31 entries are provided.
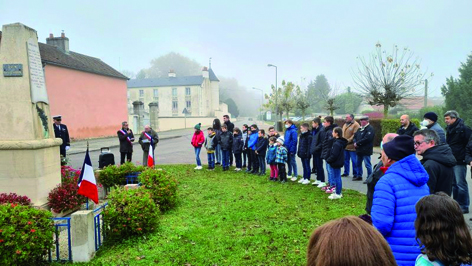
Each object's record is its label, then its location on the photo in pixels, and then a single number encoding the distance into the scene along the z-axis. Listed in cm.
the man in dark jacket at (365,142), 973
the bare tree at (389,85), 2298
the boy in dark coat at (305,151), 988
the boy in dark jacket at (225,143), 1220
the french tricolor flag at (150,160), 875
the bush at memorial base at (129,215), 542
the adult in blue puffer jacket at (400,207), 278
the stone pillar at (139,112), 3447
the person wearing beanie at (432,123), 694
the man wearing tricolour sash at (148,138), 1223
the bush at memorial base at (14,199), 572
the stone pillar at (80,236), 488
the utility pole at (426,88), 2772
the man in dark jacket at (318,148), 928
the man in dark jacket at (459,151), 669
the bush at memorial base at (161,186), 710
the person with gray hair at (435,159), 427
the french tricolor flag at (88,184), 572
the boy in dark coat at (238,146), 1221
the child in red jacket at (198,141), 1273
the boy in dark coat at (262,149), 1095
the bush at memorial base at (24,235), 428
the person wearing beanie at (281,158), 980
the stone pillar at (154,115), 3672
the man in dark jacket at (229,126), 1297
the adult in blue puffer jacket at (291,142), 1038
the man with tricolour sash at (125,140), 1212
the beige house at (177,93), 7625
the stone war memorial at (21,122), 631
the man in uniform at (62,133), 1063
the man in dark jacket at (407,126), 860
